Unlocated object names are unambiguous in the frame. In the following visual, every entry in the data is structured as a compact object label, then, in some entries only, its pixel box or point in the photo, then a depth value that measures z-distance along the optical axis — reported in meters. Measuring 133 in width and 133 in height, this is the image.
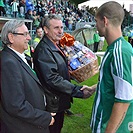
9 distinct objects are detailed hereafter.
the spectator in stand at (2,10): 8.70
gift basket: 1.72
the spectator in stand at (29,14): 10.31
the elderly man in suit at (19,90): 1.28
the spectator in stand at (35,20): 9.98
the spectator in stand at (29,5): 10.96
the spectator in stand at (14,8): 9.85
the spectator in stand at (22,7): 10.36
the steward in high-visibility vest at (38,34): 3.50
